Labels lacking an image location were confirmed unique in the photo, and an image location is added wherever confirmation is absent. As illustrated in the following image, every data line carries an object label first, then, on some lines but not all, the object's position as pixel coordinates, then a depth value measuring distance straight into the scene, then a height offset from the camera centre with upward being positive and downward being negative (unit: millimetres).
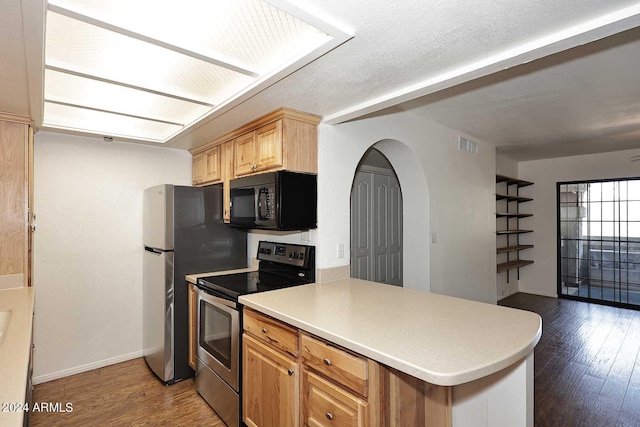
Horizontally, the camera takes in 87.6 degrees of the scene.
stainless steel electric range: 2168 -737
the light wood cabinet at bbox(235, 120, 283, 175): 2338 +484
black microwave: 2297 +95
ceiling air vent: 3723 +790
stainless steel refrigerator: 2752 -366
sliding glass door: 5094 -436
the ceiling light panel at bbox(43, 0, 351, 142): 1252 +758
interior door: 4000 -181
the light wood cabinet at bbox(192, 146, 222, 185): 3102 +465
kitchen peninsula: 1203 -518
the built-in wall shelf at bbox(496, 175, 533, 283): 5449 -141
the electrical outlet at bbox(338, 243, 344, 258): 2656 -290
